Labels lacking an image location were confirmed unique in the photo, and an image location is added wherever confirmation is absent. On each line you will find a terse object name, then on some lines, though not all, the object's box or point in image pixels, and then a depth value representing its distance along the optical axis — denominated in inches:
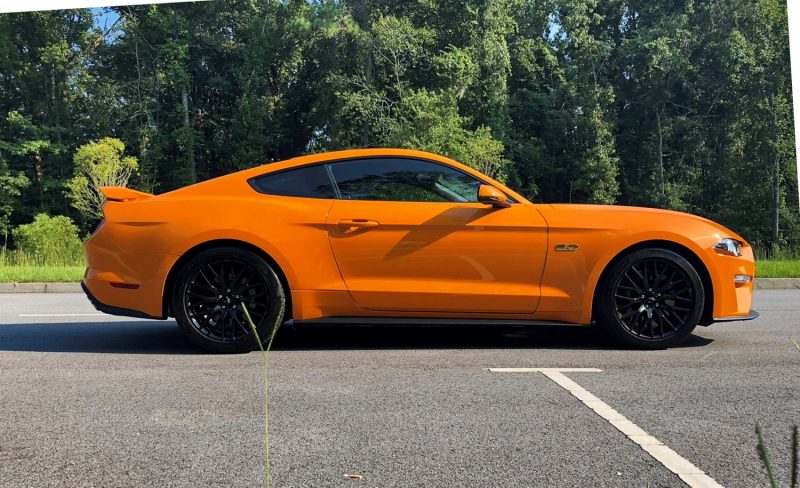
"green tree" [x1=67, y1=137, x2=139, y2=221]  1203.2
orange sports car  187.8
